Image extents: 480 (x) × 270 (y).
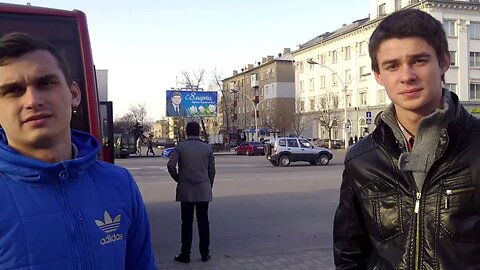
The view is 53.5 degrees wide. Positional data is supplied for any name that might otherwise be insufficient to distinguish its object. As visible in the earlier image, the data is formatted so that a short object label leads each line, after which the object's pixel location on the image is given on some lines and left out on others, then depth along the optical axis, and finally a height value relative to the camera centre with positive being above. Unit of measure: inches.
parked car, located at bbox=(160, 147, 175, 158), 1550.2 -96.9
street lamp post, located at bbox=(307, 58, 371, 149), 1723.9 -21.7
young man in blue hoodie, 65.2 -7.6
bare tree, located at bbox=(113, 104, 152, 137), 3849.4 +65.5
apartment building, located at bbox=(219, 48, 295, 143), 2984.7 +184.8
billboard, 1774.1 +72.0
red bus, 224.8 +42.2
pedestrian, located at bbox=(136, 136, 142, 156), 2010.6 -97.5
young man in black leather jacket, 75.2 -8.1
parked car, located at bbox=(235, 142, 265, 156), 1732.3 -102.6
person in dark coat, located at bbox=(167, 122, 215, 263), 275.9 -36.0
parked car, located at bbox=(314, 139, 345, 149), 2276.1 -121.5
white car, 1091.3 -76.8
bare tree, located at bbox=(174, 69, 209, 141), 2474.2 +214.4
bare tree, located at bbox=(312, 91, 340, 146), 2524.9 +39.9
